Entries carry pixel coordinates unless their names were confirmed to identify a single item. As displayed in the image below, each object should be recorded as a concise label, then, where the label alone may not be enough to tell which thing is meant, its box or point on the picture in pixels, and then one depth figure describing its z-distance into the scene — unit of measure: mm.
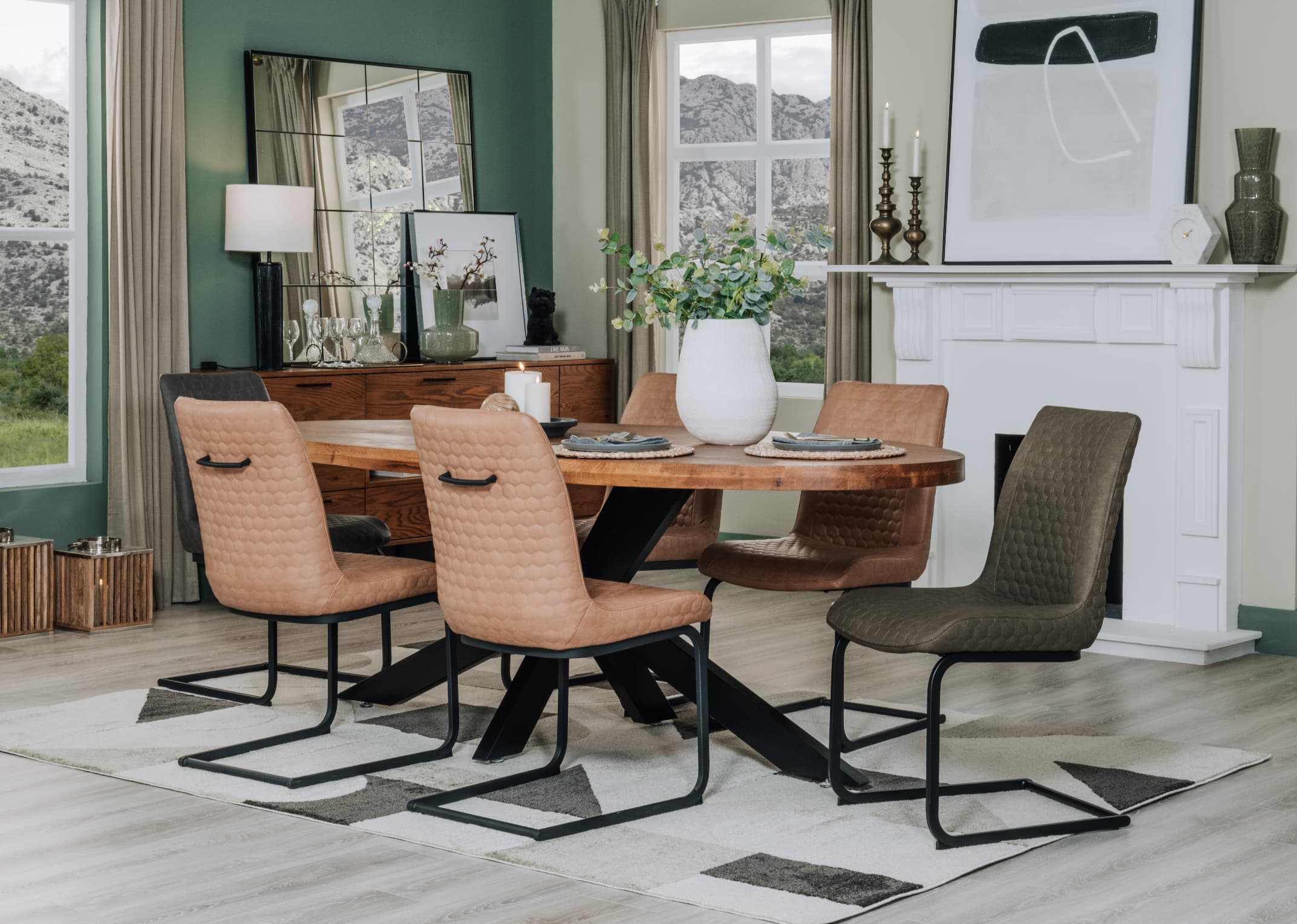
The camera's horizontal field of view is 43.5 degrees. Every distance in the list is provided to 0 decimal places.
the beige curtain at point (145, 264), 5883
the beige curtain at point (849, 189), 6566
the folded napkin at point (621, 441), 3543
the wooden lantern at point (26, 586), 5465
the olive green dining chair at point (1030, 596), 3246
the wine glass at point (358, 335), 6766
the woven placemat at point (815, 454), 3490
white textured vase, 3766
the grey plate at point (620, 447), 3502
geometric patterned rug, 3090
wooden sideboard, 6234
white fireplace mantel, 5211
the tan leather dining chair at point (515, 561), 3199
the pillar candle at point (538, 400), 3943
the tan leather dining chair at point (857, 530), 4121
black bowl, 3975
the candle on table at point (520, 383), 3961
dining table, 3309
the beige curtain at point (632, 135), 7328
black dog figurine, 7348
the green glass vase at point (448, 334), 6902
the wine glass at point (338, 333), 6621
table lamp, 6152
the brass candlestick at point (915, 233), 6012
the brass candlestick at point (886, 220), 6047
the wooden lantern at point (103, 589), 5609
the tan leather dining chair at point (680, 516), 4574
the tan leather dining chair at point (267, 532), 3656
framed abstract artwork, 5316
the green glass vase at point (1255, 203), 5125
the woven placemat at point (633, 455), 3451
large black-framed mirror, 6547
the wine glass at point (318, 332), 6547
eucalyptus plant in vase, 3766
